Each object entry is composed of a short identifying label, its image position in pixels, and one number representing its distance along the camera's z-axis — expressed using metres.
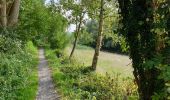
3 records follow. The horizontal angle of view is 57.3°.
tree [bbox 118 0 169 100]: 2.56
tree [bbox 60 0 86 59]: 14.12
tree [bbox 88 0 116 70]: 11.29
